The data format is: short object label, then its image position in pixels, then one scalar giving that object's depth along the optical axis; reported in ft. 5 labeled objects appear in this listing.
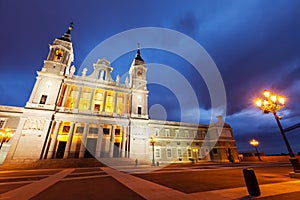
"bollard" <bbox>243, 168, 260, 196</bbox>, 13.44
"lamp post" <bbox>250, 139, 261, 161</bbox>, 88.88
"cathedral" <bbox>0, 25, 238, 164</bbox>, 75.92
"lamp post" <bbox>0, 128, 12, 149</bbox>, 52.52
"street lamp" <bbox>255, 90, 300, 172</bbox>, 25.85
